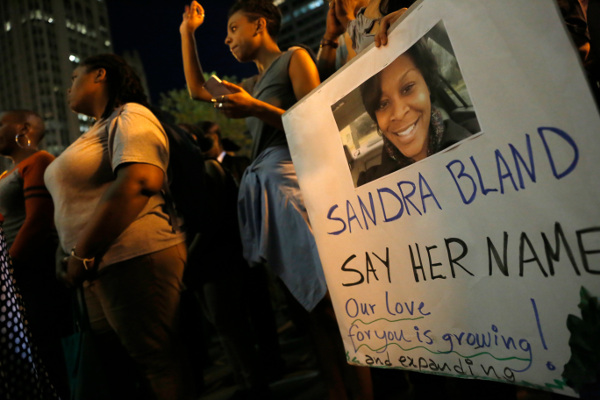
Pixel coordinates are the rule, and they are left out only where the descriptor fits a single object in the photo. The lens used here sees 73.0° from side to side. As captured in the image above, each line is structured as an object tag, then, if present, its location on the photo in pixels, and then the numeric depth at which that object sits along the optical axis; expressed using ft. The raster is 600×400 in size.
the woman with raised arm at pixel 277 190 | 5.60
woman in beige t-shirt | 5.61
